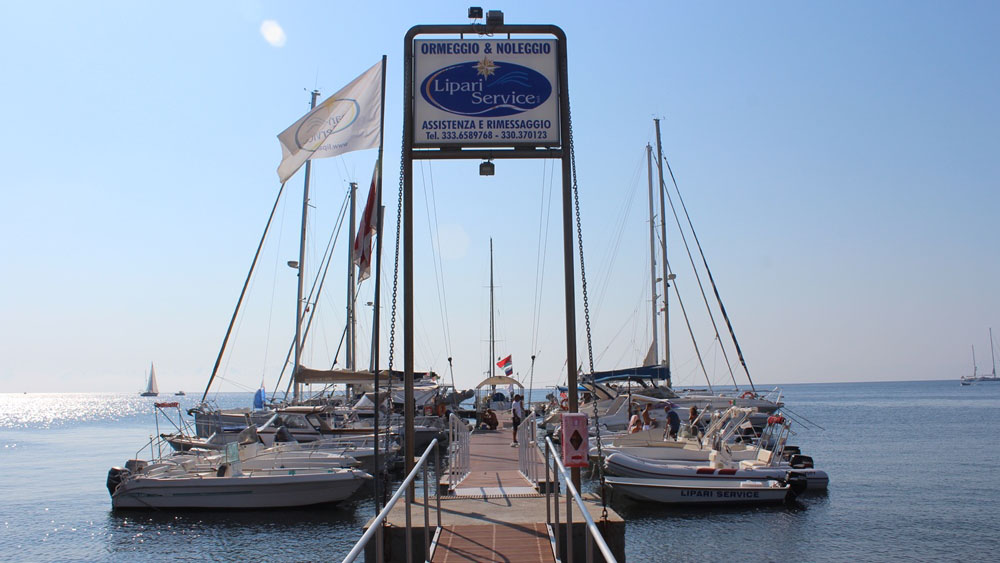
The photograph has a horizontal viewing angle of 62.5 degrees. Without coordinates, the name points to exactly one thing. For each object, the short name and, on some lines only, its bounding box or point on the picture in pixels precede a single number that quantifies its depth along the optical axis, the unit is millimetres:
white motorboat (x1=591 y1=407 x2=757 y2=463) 24522
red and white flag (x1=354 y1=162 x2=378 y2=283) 25953
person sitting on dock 31422
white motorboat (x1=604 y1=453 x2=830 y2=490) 21938
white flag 16188
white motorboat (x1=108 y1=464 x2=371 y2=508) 21438
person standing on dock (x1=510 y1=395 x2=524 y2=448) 31422
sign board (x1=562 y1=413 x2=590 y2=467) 8359
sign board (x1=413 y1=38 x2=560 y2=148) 9945
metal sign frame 9875
